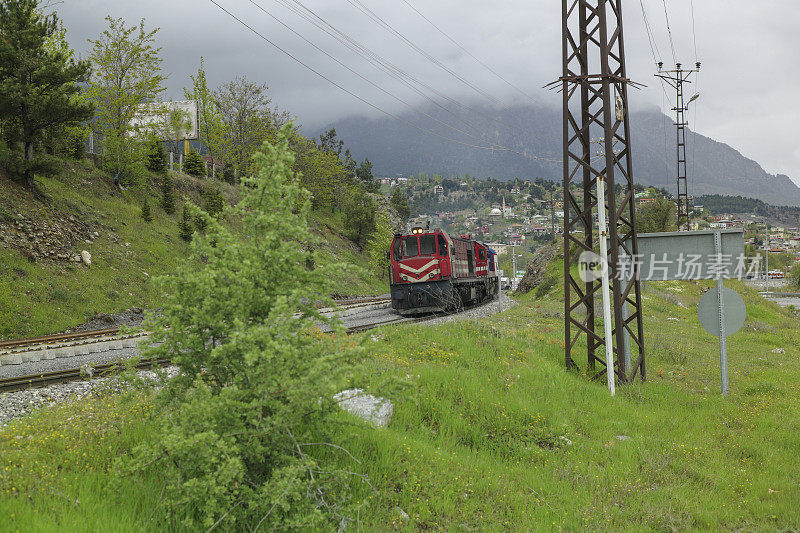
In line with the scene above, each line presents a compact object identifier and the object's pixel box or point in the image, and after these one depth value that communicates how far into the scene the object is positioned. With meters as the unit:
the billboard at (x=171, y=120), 30.39
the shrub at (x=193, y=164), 39.66
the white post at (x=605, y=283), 10.12
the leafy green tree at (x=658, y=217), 47.16
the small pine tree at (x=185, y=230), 28.53
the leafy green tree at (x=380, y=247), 44.06
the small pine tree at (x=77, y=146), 27.51
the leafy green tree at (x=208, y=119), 45.53
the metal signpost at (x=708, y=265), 10.79
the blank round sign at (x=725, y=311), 10.82
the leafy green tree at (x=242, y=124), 48.03
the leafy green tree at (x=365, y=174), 91.90
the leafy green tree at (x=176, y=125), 37.34
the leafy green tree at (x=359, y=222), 54.03
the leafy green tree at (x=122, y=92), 28.27
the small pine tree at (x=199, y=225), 29.80
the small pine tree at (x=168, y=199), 30.94
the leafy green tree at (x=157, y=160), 33.38
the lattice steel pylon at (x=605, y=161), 10.73
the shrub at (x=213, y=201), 32.78
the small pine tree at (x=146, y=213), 27.64
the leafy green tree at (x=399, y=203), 81.49
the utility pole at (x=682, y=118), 46.31
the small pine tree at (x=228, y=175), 47.66
